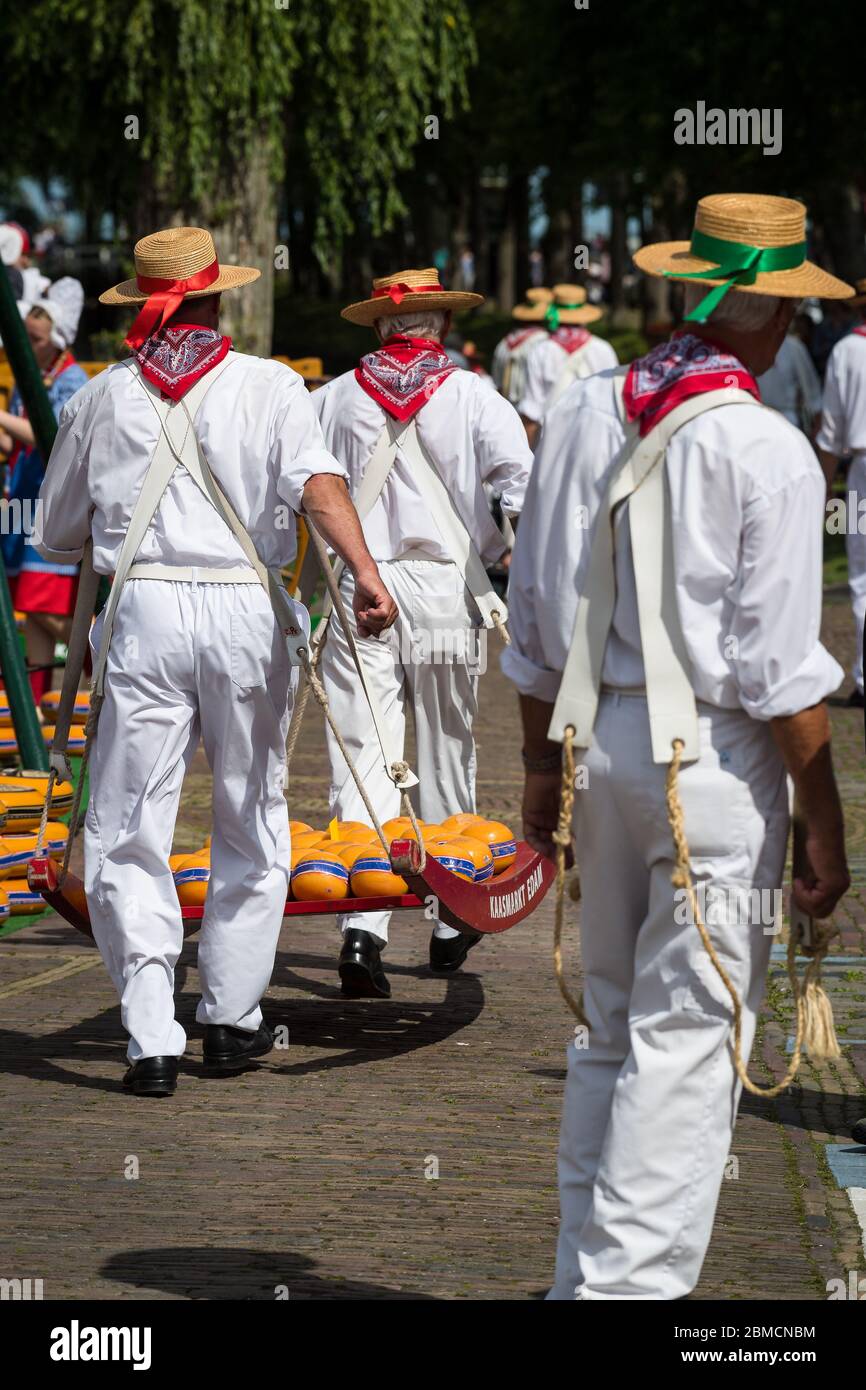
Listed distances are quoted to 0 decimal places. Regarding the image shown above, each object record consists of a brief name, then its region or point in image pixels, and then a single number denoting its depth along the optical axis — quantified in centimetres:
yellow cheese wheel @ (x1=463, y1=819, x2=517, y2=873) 1405
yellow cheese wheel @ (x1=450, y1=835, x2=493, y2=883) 1353
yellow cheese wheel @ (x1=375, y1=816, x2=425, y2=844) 1396
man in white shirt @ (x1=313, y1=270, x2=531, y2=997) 1411
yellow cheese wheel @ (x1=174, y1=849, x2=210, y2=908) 1270
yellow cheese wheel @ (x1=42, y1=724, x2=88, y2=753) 1858
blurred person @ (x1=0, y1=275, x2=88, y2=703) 2192
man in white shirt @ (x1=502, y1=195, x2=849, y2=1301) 745
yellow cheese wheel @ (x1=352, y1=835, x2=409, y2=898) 1257
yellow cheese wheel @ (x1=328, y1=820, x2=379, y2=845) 1387
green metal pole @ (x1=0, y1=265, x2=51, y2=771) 1822
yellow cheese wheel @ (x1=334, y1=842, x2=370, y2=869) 1327
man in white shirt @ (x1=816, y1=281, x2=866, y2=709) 2314
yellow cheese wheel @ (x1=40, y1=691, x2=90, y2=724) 1990
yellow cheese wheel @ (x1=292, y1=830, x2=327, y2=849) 1374
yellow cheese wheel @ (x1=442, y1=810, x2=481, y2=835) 1427
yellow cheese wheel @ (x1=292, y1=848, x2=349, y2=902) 1270
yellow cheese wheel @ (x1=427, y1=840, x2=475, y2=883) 1334
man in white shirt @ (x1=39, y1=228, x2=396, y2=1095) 1161
